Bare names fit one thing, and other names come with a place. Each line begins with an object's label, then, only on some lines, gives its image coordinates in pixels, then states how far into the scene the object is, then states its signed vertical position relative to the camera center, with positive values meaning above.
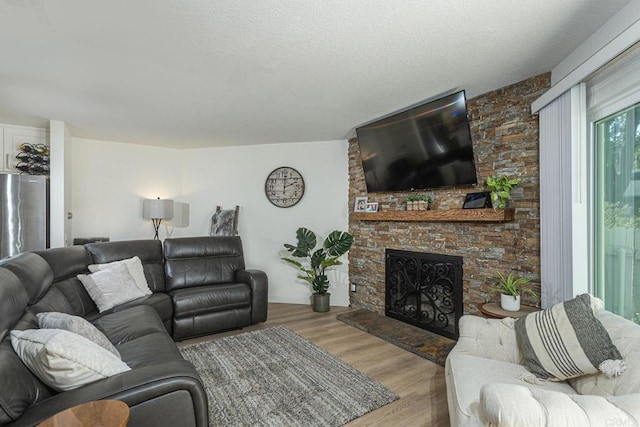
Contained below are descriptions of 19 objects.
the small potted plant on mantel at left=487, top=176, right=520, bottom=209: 2.56 +0.20
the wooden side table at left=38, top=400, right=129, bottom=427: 0.95 -0.65
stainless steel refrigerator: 3.17 +0.02
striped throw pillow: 1.35 -0.63
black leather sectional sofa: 1.17 -0.69
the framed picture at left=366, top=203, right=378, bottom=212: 3.97 +0.08
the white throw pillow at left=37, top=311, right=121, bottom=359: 1.56 -0.57
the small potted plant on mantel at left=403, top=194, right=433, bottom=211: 3.31 +0.12
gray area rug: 1.90 -1.25
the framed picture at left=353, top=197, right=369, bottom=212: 4.13 +0.12
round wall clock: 4.66 +0.41
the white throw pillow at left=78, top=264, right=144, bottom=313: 2.67 -0.66
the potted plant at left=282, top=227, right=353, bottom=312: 4.09 -0.56
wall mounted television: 2.86 +0.68
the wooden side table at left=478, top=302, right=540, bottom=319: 2.22 -0.74
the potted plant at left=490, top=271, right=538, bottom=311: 2.30 -0.62
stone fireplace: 2.54 +0.04
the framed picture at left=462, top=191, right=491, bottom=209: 2.77 +0.11
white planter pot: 2.29 -0.68
